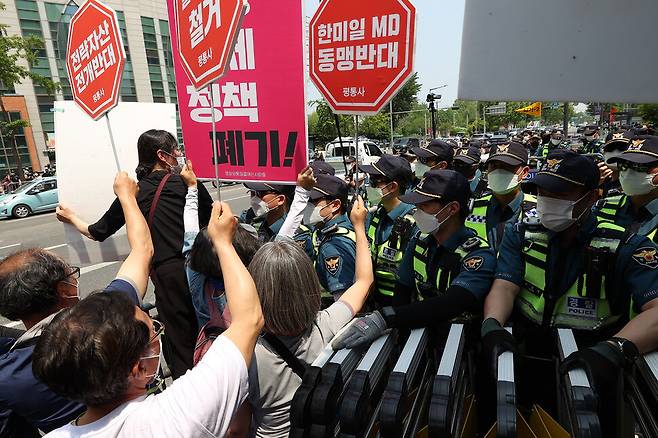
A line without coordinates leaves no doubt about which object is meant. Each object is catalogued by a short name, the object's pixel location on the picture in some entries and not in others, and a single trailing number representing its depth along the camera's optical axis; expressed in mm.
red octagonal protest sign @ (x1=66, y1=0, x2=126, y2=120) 2438
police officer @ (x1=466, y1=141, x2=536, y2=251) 3869
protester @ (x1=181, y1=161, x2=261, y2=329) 1949
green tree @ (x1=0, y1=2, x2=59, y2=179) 16438
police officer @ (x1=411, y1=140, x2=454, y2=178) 5535
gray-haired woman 1474
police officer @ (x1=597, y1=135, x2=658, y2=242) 3264
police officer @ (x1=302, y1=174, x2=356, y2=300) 2457
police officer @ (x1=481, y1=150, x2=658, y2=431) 1385
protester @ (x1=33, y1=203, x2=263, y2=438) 1089
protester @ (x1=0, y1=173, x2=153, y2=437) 1438
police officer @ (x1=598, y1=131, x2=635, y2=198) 4617
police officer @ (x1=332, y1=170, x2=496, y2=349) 1737
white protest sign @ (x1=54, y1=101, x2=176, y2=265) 2988
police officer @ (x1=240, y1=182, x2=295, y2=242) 3385
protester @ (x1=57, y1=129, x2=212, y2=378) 2596
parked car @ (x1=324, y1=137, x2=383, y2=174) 16450
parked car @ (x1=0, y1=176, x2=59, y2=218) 14914
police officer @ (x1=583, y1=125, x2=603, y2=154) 10523
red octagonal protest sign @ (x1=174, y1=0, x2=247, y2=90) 1793
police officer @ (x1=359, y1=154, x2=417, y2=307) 2701
